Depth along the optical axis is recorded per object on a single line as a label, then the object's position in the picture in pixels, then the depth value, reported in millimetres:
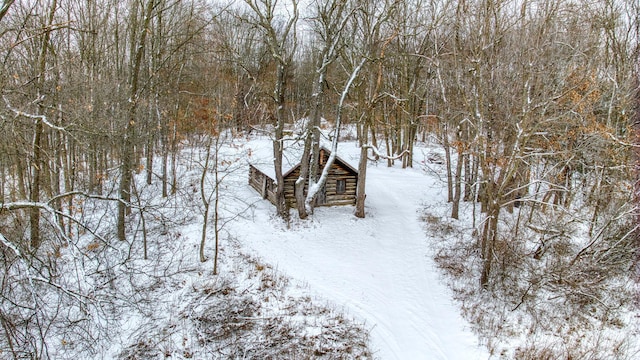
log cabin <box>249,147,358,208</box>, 19500
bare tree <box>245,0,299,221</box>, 16266
